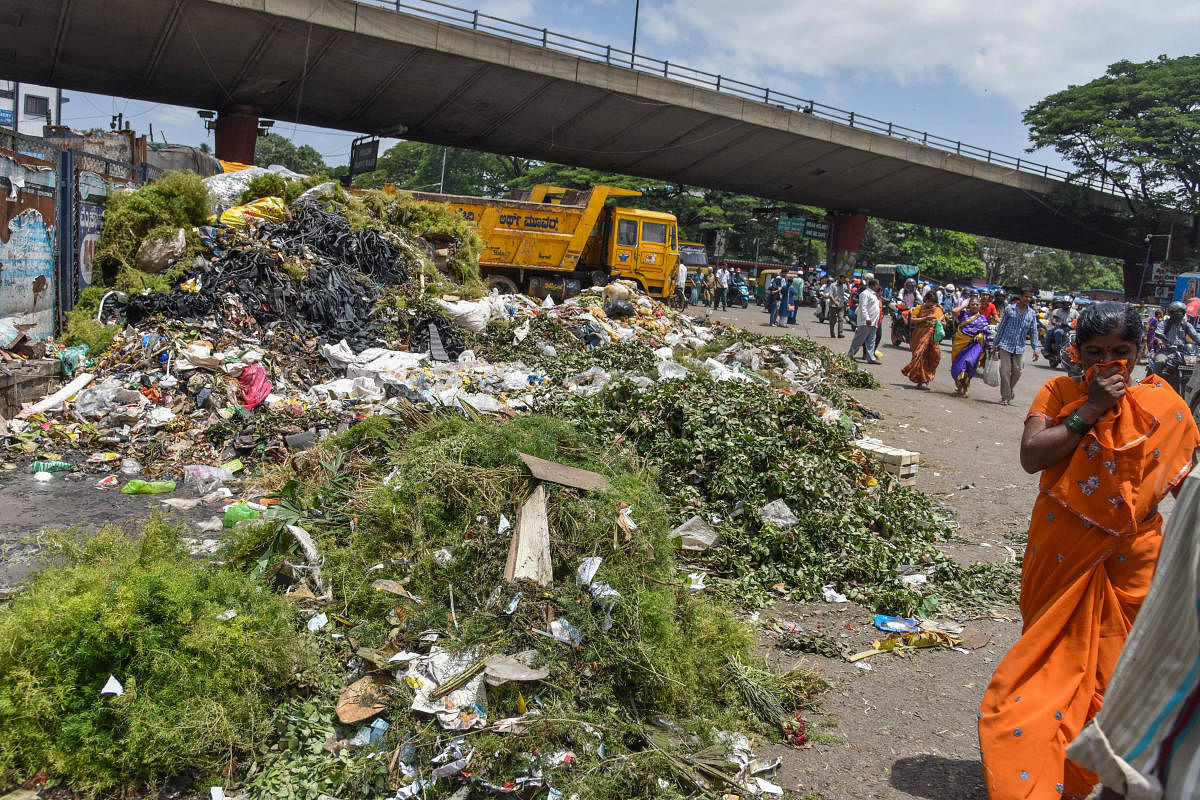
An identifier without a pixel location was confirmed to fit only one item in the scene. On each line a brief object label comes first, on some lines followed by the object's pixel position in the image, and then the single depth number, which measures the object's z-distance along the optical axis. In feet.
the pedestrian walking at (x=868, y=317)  47.65
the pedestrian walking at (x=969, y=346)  41.01
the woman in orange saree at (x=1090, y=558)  8.11
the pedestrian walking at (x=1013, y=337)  37.88
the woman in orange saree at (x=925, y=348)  42.24
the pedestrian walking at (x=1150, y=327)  54.24
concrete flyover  67.00
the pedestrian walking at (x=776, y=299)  74.49
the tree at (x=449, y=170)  184.65
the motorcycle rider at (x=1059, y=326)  62.80
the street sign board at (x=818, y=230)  132.05
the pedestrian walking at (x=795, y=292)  77.51
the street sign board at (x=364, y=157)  84.89
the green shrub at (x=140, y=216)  29.97
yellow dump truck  58.23
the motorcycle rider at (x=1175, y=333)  38.32
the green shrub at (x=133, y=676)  8.77
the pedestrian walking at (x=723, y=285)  88.17
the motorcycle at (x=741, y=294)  100.48
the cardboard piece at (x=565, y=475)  12.05
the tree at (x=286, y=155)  185.06
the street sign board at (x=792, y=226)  130.52
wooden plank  10.53
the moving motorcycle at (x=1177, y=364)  38.01
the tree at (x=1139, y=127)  128.36
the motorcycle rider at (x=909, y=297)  63.29
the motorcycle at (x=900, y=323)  64.64
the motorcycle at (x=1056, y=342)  62.59
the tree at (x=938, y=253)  183.01
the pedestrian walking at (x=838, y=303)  66.18
